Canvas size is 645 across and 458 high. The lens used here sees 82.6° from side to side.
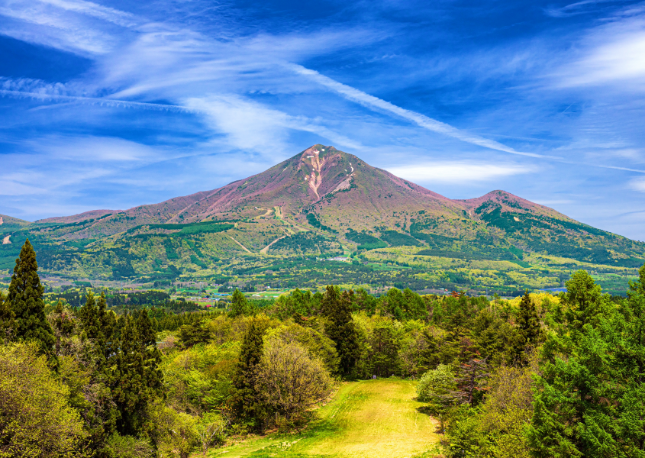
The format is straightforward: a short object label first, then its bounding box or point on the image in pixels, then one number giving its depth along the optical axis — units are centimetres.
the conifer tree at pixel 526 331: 4269
